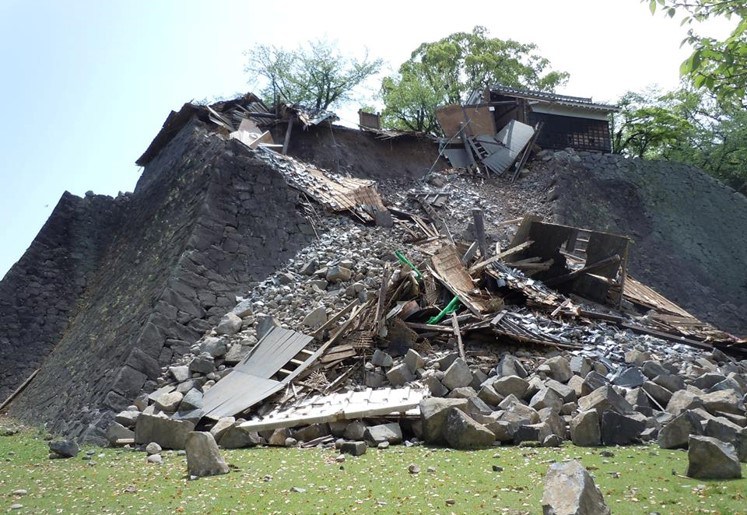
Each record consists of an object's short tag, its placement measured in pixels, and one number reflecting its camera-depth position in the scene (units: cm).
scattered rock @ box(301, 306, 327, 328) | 1389
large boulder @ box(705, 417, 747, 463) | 870
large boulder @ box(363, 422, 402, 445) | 1027
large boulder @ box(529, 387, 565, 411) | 1080
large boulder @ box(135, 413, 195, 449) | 1120
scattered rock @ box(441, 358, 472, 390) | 1168
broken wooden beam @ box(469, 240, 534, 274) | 1517
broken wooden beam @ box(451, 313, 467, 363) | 1276
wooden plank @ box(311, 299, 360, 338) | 1356
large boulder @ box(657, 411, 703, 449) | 912
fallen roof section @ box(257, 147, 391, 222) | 2017
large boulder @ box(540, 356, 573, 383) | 1203
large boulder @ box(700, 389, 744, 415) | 1009
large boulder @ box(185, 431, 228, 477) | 898
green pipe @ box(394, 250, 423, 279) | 1452
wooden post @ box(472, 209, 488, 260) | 1642
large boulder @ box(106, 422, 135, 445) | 1180
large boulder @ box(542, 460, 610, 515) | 597
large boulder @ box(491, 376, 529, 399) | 1134
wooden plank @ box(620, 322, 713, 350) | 1468
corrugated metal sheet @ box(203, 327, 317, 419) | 1200
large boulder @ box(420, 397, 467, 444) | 1016
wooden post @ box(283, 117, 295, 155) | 2462
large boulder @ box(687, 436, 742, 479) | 762
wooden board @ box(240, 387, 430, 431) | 1080
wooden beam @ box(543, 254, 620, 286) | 1652
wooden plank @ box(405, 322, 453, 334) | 1349
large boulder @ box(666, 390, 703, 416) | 1012
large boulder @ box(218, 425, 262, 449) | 1091
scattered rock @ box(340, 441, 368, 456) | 980
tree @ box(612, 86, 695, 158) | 3584
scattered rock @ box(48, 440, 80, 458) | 1108
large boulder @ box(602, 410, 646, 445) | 972
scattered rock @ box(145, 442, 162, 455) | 1084
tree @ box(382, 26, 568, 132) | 3759
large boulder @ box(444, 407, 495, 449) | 978
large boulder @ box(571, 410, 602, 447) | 970
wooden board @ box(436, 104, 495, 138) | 3094
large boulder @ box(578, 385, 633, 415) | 1017
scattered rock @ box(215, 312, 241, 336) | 1445
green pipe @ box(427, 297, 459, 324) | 1387
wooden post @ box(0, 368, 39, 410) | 1772
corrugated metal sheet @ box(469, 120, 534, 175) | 2973
